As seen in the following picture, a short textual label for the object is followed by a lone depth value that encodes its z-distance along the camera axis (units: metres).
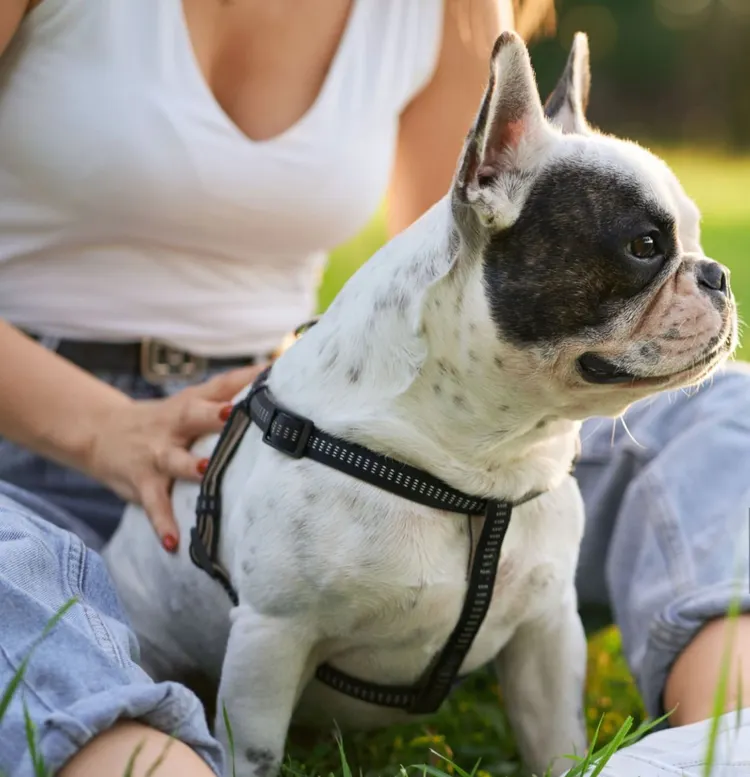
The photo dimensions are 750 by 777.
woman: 1.79
